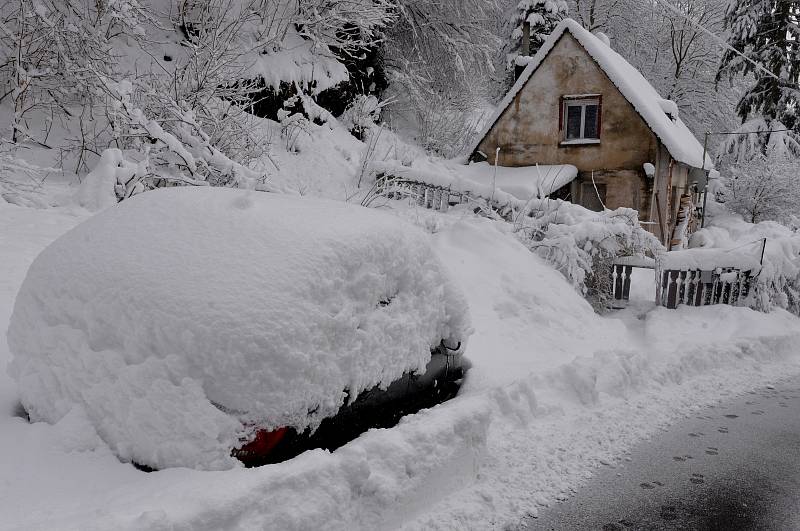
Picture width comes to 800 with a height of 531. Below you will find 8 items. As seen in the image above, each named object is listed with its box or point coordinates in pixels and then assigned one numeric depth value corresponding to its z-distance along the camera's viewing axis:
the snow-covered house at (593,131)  16.14
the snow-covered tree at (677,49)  28.47
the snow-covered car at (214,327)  2.28
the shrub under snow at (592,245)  8.73
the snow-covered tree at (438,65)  19.03
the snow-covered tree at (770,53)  22.12
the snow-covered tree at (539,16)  24.41
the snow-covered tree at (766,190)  21.27
